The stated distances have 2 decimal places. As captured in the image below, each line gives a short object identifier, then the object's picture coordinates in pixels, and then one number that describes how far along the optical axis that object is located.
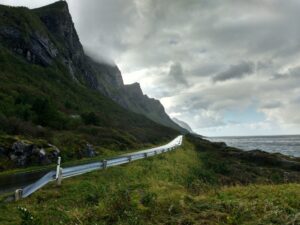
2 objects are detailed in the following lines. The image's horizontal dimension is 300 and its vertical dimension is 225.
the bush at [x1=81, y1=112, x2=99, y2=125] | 39.16
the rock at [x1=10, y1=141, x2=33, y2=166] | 16.42
